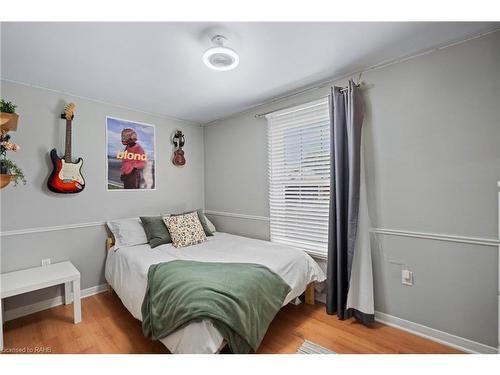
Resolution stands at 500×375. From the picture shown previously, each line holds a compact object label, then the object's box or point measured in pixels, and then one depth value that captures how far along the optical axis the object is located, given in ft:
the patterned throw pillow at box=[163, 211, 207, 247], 8.79
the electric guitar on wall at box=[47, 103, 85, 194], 7.89
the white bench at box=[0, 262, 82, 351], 6.10
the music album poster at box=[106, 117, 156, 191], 9.48
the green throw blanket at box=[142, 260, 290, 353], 4.63
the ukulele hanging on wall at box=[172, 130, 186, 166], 11.37
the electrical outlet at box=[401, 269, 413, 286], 6.34
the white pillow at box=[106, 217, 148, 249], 8.75
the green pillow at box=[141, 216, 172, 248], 8.74
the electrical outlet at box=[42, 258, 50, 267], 7.89
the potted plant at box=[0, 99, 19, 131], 5.09
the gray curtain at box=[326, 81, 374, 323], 6.81
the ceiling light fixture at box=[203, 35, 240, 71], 5.30
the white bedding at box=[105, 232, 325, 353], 6.57
